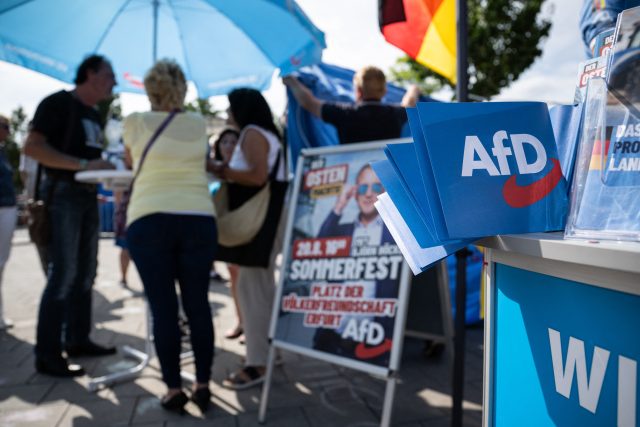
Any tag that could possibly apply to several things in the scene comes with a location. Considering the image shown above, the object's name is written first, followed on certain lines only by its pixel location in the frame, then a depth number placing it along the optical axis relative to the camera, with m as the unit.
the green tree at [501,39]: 12.52
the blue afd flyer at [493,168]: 0.83
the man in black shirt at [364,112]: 2.75
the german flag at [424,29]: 2.39
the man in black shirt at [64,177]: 2.84
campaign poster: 2.24
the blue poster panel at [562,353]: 0.68
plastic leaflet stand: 0.73
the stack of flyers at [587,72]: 0.90
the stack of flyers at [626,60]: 0.73
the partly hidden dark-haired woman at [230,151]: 3.63
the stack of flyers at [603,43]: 0.92
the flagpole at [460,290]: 1.91
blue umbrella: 2.87
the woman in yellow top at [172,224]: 2.35
